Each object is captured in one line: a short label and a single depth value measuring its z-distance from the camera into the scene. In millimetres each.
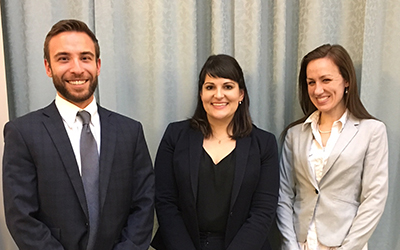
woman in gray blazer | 1657
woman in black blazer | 1683
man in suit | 1336
